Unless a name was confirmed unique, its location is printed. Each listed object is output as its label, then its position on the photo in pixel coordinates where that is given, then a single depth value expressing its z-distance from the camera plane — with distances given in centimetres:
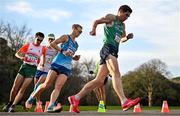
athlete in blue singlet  1014
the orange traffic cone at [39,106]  1479
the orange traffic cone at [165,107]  1514
